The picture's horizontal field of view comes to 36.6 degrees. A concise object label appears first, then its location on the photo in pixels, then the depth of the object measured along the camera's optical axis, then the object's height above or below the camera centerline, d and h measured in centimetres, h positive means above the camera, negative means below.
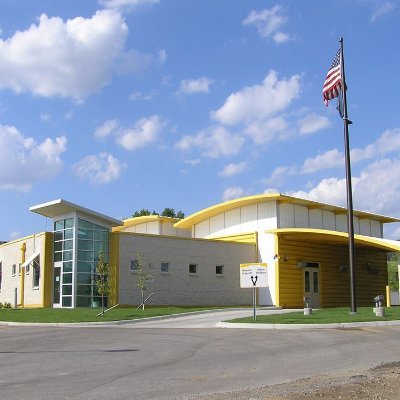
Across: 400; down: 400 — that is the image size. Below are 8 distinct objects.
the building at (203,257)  3044 +128
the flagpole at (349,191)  2439 +362
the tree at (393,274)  6215 +51
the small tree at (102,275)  2622 +24
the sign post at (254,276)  2233 +13
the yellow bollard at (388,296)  3322 -96
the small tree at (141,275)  2822 +24
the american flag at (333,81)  2584 +845
